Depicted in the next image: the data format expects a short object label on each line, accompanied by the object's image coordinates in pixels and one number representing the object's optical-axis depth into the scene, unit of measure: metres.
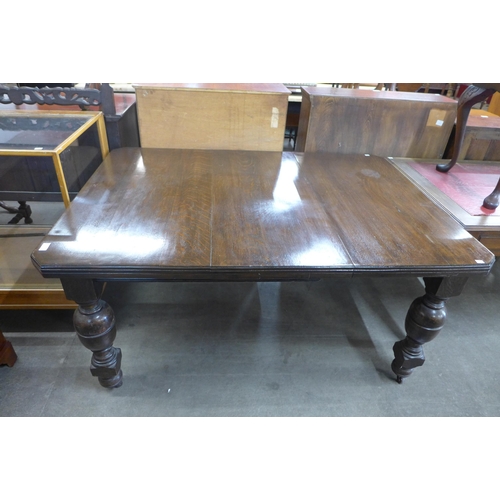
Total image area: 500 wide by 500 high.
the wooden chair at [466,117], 1.35
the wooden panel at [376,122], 1.66
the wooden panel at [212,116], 1.55
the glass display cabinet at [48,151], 1.28
